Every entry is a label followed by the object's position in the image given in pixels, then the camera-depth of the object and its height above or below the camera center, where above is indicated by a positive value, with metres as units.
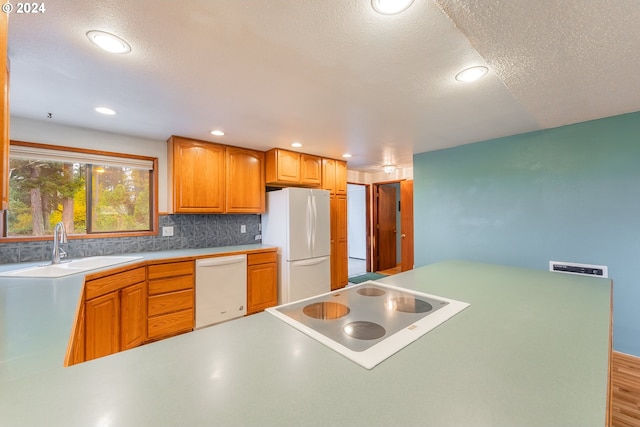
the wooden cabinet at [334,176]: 3.79 +0.61
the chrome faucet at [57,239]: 2.01 -0.18
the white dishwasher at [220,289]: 2.57 -0.79
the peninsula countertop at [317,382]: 0.50 -0.41
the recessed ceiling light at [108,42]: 1.19 +0.87
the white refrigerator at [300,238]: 3.07 -0.30
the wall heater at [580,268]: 2.26 -0.53
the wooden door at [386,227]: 5.42 -0.28
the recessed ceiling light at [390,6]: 1.00 +0.86
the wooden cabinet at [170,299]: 2.32 -0.81
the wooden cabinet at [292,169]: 3.22 +0.63
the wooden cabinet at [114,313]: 1.70 -0.75
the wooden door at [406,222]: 4.76 -0.15
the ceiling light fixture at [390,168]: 4.36 +0.81
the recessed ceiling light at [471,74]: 1.51 +0.88
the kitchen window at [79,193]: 2.22 +0.24
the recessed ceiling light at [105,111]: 2.01 +0.88
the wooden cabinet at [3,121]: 0.86 +0.39
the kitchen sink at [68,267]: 1.74 -0.40
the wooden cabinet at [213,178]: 2.71 +0.45
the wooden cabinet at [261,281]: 2.92 -0.80
